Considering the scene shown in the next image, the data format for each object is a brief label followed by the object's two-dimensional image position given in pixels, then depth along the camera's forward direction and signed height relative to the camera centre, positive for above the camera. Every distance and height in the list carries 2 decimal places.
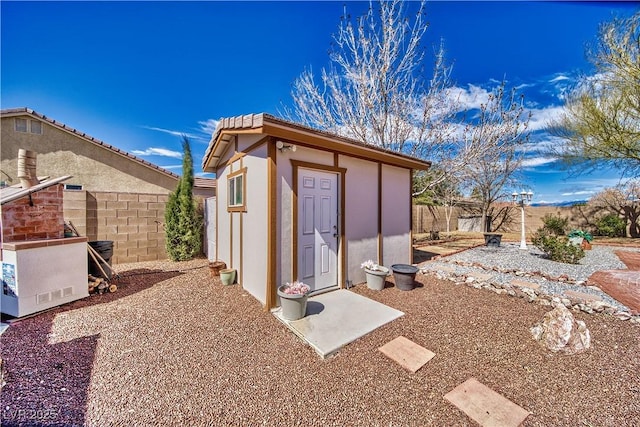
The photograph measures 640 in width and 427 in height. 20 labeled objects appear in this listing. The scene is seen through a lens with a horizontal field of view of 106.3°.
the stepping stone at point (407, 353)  2.54 -1.59
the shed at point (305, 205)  3.83 +0.17
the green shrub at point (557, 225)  12.20 -0.66
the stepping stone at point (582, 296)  4.03 -1.45
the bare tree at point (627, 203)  11.52 +0.47
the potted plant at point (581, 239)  8.84 -1.00
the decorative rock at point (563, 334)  2.73 -1.43
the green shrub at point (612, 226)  11.65 -0.68
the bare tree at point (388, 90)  7.54 +4.20
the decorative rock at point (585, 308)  3.62 -1.47
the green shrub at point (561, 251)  6.68 -1.10
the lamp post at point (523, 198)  9.10 +0.56
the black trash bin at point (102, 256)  4.88 -0.90
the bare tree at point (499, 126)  7.89 +2.95
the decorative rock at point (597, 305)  3.59 -1.42
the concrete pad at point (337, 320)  2.92 -1.53
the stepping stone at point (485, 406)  1.89 -1.62
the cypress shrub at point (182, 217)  7.21 -0.08
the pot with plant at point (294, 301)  3.38 -1.24
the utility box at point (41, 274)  3.53 -0.94
